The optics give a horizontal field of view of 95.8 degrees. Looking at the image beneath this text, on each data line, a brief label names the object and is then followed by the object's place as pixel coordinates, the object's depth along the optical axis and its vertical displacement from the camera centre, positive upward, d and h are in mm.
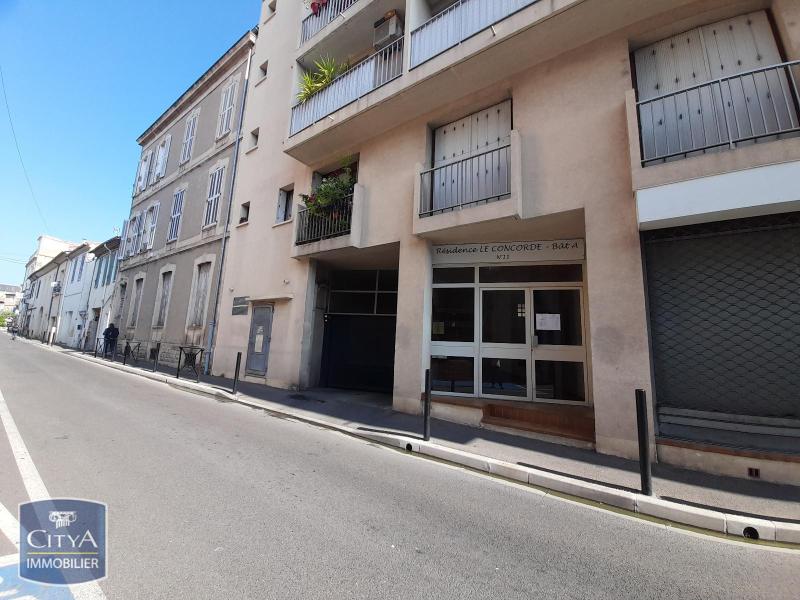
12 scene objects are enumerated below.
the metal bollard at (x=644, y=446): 3682 -823
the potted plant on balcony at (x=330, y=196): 9180 +3912
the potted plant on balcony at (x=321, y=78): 9875 +7537
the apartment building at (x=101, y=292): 21172 +3029
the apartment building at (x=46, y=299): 31617 +3949
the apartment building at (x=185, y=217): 14039 +5723
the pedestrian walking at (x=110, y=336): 16984 +225
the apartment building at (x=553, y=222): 4609 +2386
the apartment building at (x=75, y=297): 25547 +3172
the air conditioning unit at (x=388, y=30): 8844 +8014
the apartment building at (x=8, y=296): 87688 +9875
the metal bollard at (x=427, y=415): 5391 -903
